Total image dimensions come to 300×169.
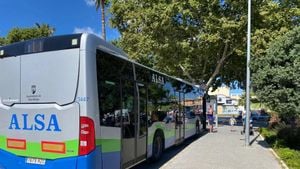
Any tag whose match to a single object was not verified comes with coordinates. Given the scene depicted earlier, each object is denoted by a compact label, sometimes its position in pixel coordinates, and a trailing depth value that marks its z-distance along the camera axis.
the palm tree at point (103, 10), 20.73
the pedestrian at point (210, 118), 15.16
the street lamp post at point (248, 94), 10.12
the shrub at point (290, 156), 6.91
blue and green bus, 4.47
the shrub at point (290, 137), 9.67
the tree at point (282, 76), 8.11
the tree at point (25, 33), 26.37
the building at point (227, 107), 42.96
